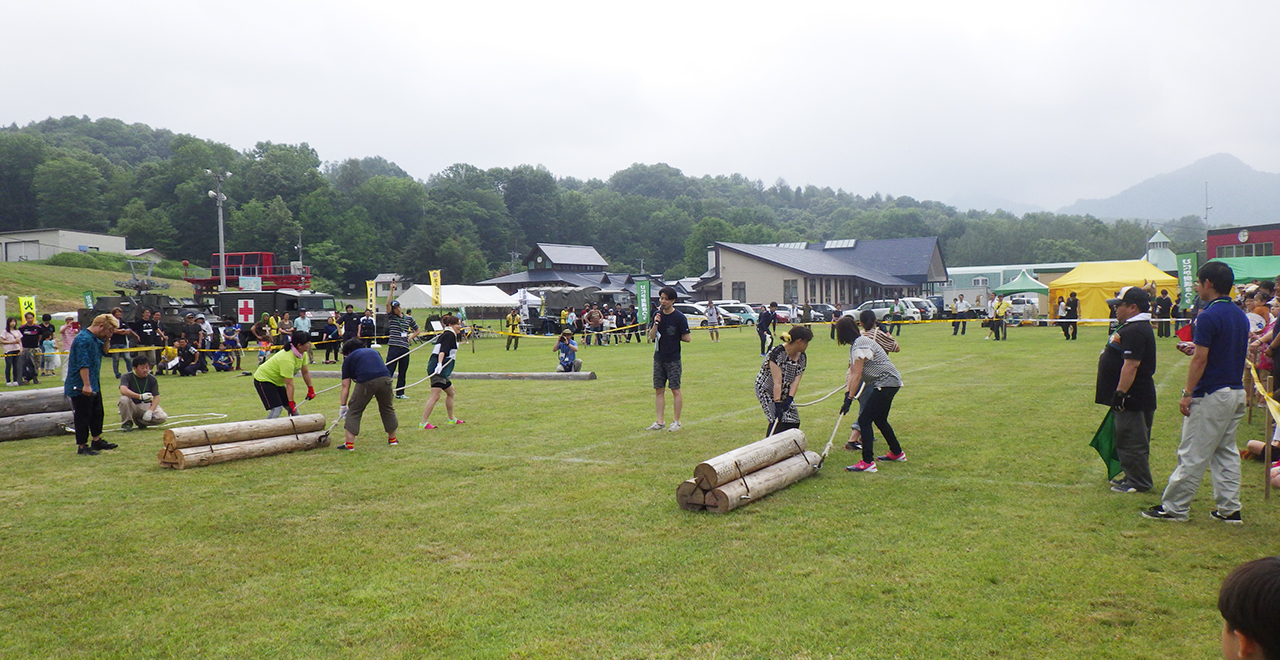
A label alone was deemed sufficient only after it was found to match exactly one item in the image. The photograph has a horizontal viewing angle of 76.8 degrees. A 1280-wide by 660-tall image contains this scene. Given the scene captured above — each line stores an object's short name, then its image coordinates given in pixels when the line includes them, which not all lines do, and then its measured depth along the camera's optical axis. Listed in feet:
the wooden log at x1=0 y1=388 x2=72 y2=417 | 38.04
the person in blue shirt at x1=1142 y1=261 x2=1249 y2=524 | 19.11
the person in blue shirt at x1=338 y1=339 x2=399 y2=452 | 32.22
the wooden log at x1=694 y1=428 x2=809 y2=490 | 21.95
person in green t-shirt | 33.73
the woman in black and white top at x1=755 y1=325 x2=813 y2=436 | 27.09
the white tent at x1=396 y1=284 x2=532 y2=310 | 147.64
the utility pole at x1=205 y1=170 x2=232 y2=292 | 129.30
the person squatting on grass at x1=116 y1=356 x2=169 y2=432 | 39.17
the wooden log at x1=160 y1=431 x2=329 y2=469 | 29.22
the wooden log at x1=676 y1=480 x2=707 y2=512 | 22.16
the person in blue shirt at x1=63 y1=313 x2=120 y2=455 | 31.71
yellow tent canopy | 112.37
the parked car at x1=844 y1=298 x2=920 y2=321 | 138.77
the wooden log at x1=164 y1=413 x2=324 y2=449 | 29.43
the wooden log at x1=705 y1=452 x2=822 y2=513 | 21.83
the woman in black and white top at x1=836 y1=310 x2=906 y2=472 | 26.61
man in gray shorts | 34.47
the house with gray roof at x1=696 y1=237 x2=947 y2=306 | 203.21
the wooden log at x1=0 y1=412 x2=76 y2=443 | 37.04
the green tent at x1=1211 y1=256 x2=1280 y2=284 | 109.12
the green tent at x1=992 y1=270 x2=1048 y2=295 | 126.41
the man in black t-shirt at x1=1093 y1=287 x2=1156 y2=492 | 21.71
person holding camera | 61.98
